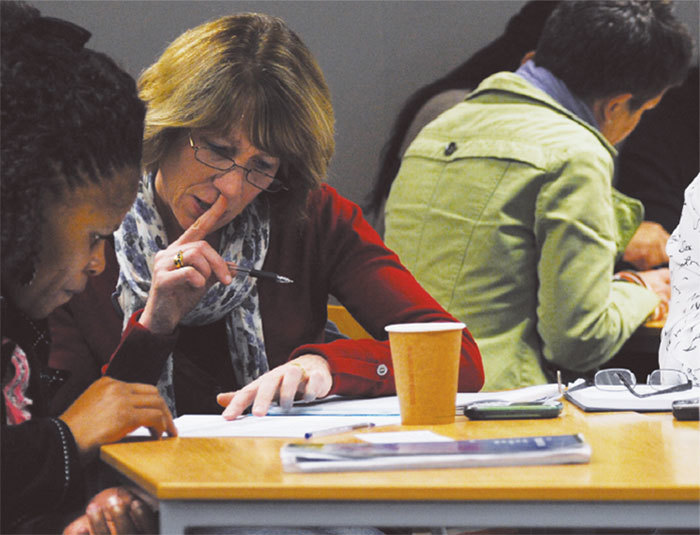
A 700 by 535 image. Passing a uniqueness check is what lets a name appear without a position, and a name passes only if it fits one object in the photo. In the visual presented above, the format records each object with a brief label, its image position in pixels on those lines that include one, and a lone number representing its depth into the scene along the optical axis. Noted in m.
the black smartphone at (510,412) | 5.38
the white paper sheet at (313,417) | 5.37
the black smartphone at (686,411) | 5.33
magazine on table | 5.12
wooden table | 5.05
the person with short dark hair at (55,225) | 5.23
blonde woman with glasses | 5.78
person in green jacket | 6.32
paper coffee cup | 5.36
